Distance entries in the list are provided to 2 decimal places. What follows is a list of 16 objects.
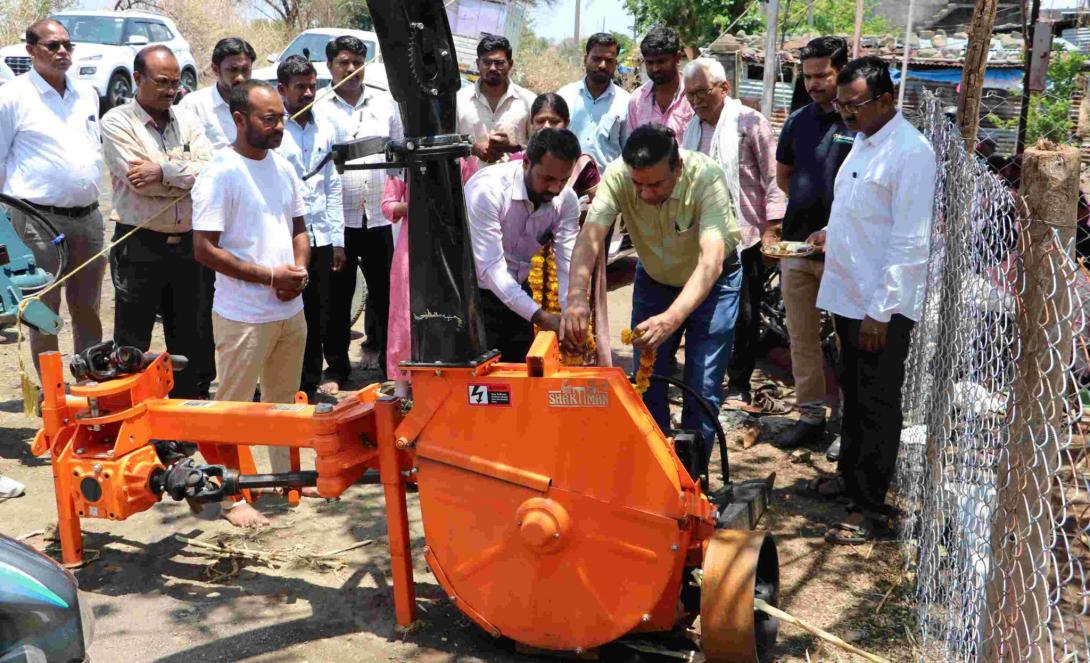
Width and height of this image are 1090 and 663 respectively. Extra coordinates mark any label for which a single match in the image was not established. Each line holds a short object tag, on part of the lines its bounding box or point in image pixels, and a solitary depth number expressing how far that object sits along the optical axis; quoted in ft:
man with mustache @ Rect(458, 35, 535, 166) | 21.20
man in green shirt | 13.85
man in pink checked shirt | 19.52
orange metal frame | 11.00
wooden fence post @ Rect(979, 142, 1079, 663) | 7.15
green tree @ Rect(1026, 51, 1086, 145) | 43.11
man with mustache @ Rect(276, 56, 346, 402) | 20.88
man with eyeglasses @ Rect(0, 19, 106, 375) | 18.90
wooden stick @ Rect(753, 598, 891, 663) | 10.94
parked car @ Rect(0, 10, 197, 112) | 54.90
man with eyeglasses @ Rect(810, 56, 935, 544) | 14.38
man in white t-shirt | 14.60
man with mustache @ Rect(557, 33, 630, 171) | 22.52
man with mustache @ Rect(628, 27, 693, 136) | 21.29
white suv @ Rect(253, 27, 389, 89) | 51.44
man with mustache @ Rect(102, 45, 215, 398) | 17.69
